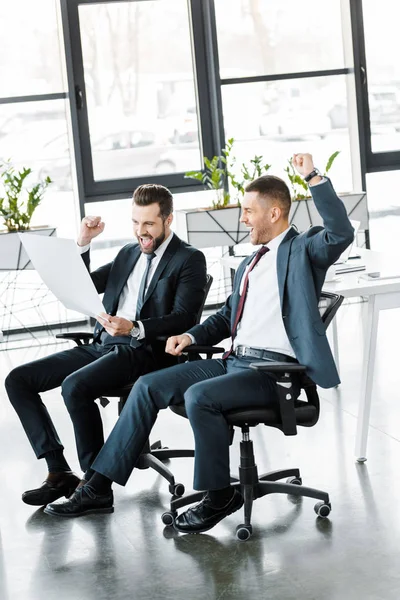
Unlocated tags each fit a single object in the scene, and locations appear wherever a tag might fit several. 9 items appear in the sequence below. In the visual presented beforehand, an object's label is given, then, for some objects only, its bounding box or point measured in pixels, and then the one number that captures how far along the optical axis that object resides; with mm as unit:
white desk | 5657
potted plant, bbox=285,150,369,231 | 10477
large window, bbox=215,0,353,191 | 10997
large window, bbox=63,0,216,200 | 10612
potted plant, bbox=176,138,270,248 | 10211
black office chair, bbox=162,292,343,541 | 4690
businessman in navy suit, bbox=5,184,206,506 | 5340
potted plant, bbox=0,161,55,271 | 9628
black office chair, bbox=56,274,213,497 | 5401
